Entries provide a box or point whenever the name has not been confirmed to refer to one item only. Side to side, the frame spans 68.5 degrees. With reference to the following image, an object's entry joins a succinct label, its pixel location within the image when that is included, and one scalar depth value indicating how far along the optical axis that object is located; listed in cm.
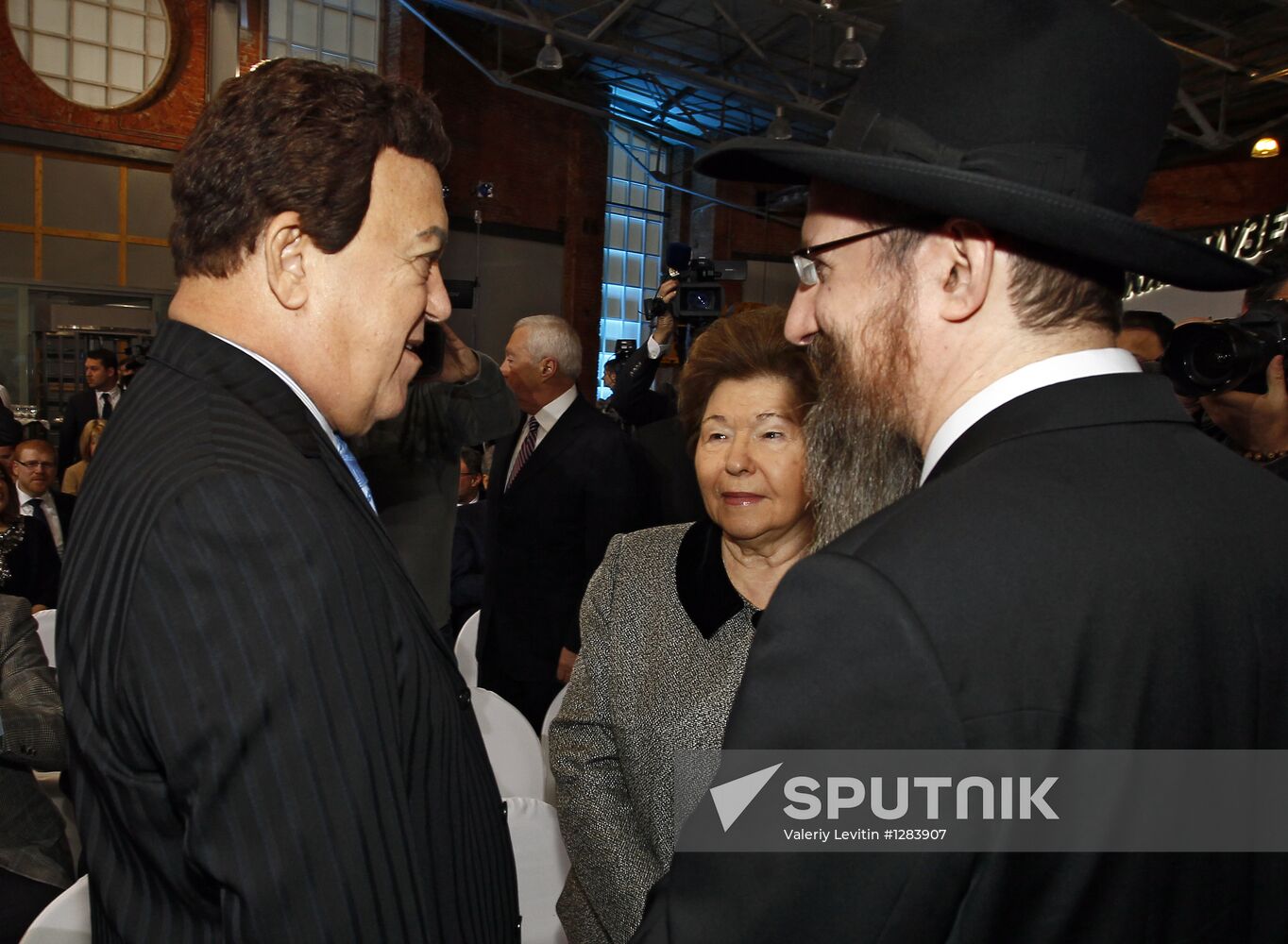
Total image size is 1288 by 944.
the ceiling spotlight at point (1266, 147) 1080
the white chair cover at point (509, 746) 274
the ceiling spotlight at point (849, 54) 899
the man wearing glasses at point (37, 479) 507
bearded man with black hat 79
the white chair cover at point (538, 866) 220
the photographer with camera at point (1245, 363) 197
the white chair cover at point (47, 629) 351
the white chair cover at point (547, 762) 279
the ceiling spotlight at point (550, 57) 1061
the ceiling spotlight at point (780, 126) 1150
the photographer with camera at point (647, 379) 449
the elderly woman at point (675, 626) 187
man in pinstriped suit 97
